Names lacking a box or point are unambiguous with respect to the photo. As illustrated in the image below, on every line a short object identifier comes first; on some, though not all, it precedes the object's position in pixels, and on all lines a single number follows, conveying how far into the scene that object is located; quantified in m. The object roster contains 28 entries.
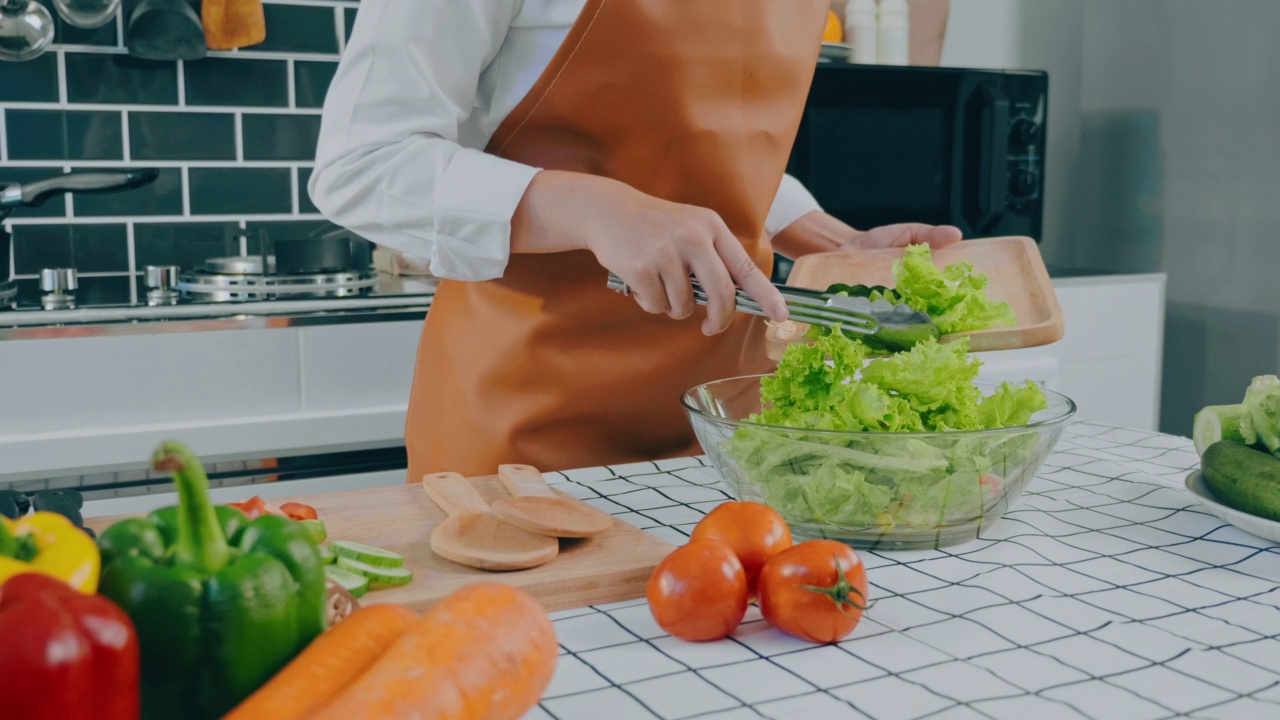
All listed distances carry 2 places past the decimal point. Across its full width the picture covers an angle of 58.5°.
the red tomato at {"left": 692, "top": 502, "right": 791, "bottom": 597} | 0.74
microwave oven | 2.21
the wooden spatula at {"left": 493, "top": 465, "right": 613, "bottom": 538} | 0.84
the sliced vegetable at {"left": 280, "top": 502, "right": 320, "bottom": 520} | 0.86
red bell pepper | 0.42
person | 1.05
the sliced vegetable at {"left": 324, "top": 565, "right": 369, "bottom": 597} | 0.72
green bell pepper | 0.48
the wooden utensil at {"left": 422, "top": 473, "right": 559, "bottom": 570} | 0.80
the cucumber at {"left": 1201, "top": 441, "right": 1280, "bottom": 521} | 0.88
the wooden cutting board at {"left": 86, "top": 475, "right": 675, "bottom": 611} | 0.77
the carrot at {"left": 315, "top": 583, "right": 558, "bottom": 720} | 0.49
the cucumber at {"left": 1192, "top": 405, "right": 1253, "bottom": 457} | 0.97
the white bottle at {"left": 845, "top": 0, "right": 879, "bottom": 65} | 2.52
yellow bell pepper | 0.48
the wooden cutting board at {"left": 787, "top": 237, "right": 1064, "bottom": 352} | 1.32
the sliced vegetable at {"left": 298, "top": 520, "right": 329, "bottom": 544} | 0.77
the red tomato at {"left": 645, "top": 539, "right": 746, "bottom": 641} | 0.67
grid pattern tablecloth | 0.60
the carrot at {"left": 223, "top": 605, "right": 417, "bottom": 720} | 0.49
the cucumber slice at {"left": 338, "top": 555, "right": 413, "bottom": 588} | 0.75
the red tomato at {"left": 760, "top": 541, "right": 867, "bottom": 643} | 0.67
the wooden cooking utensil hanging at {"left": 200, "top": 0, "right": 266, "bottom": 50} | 2.11
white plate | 0.87
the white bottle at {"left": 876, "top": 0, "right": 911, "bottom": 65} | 2.53
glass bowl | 0.84
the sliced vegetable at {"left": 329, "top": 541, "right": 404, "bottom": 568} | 0.77
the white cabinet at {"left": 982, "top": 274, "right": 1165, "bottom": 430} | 2.34
